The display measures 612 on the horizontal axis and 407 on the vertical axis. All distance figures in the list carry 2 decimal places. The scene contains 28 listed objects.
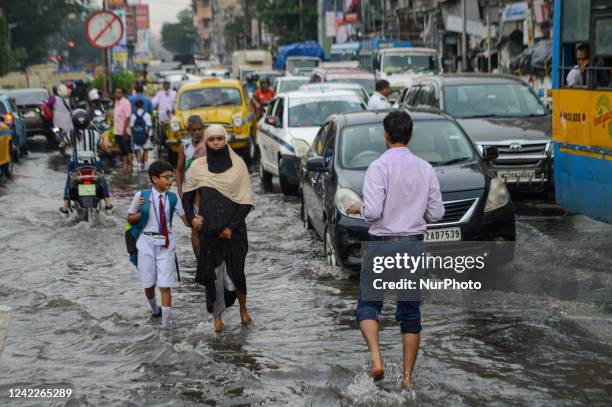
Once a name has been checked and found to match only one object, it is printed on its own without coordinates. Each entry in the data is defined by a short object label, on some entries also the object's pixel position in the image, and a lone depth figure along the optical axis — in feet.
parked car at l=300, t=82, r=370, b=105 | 68.53
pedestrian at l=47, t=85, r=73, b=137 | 66.18
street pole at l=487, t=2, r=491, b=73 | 109.02
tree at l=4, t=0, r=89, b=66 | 284.41
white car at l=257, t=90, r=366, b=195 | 56.70
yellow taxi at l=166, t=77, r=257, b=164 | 73.97
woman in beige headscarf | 27.22
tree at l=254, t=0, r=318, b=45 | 258.78
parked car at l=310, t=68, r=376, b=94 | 96.02
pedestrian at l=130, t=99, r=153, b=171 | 71.36
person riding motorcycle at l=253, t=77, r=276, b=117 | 88.34
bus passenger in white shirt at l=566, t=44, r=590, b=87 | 40.70
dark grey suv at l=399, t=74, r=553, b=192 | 50.14
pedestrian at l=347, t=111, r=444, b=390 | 21.17
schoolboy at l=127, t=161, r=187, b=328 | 28.53
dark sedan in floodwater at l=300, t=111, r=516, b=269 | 33.04
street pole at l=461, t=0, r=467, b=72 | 100.17
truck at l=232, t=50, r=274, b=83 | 214.28
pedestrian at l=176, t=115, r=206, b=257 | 34.86
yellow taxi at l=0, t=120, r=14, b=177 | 70.74
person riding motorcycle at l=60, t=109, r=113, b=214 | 50.70
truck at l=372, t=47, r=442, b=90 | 112.88
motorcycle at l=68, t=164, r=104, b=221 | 49.70
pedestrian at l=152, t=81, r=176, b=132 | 82.74
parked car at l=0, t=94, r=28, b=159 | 81.58
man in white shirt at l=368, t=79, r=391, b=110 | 56.09
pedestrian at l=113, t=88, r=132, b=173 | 71.00
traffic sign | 67.21
